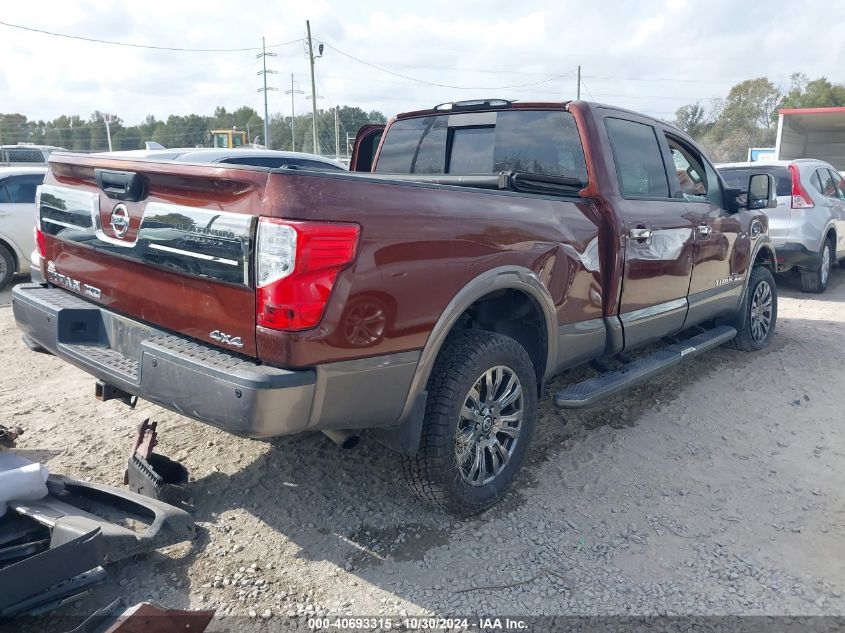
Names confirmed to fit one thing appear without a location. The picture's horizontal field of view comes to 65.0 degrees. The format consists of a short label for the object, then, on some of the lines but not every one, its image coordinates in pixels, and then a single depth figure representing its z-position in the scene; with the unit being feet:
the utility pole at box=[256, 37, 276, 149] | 177.58
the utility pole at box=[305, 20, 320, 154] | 131.75
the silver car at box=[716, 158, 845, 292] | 27.04
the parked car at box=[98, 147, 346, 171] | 27.07
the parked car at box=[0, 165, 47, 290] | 27.40
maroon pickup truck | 7.57
